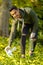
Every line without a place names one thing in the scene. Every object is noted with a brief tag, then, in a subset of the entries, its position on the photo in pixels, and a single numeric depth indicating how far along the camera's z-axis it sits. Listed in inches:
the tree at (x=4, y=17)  487.5
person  291.3
